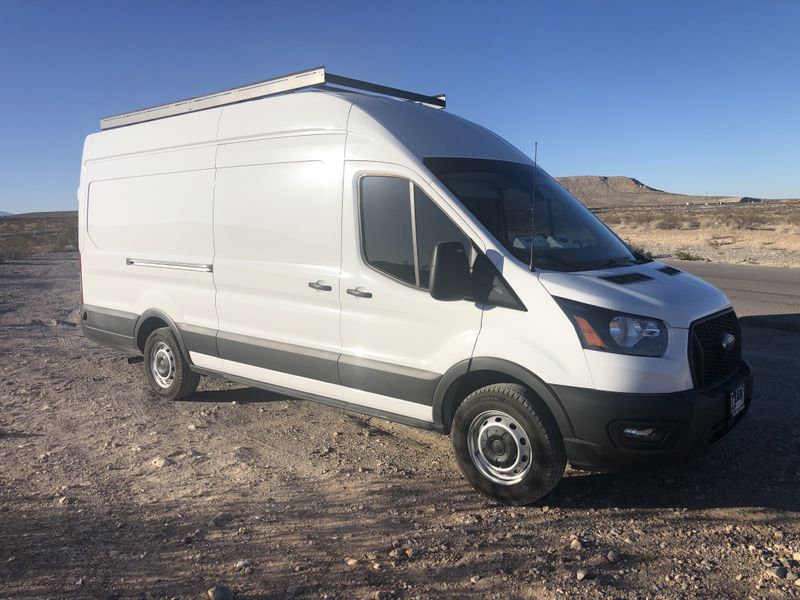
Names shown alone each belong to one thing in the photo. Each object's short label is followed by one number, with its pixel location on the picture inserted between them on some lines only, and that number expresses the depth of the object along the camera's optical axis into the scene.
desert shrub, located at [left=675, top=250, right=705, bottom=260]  22.78
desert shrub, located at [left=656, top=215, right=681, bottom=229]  47.59
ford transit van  3.90
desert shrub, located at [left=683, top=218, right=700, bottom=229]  47.48
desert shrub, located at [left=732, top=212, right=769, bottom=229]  44.12
